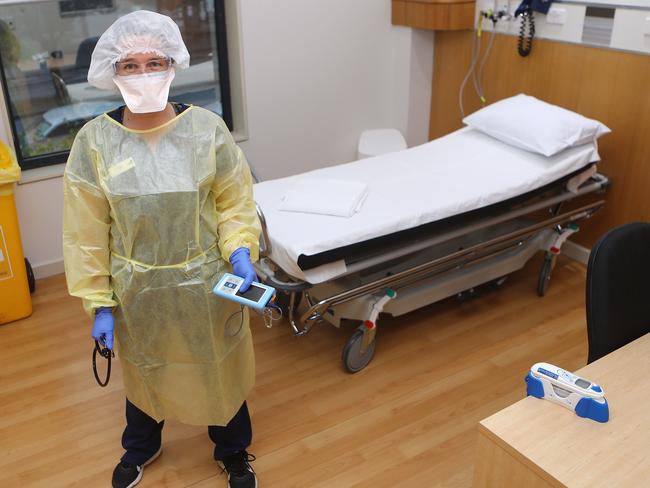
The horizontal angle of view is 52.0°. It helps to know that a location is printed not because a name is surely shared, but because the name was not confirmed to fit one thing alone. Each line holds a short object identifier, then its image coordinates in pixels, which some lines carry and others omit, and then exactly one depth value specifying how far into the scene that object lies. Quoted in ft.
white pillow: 9.90
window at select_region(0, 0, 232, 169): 10.96
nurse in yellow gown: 5.83
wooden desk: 4.39
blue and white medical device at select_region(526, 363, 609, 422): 4.76
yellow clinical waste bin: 9.65
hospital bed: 8.21
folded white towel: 8.62
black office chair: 5.55
